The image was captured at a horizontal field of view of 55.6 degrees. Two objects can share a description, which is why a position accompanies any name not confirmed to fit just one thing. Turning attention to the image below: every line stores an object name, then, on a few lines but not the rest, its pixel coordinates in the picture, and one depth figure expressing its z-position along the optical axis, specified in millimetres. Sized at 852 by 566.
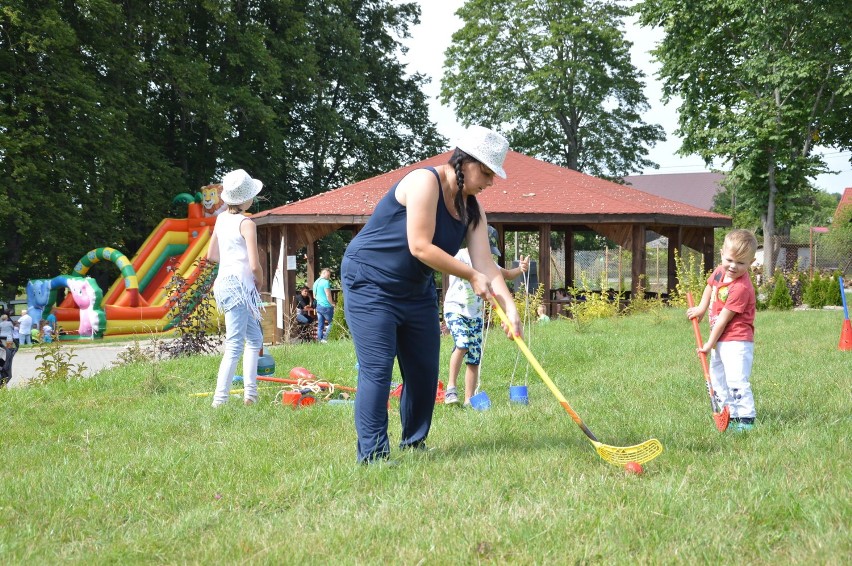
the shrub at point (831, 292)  19578
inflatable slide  21875
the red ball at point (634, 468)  3969
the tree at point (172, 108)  23422
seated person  18722
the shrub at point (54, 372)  9000
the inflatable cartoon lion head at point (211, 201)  24719
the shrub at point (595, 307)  15484
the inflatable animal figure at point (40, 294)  22047
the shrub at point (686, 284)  15228
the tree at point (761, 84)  24328
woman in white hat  4051
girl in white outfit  6223
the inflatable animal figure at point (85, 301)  21625
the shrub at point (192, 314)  11391
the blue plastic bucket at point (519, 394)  6355
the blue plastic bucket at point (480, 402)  6224
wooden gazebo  18938
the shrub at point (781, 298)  18250
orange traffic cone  9516
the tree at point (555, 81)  34969
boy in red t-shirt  5074
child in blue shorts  6527
